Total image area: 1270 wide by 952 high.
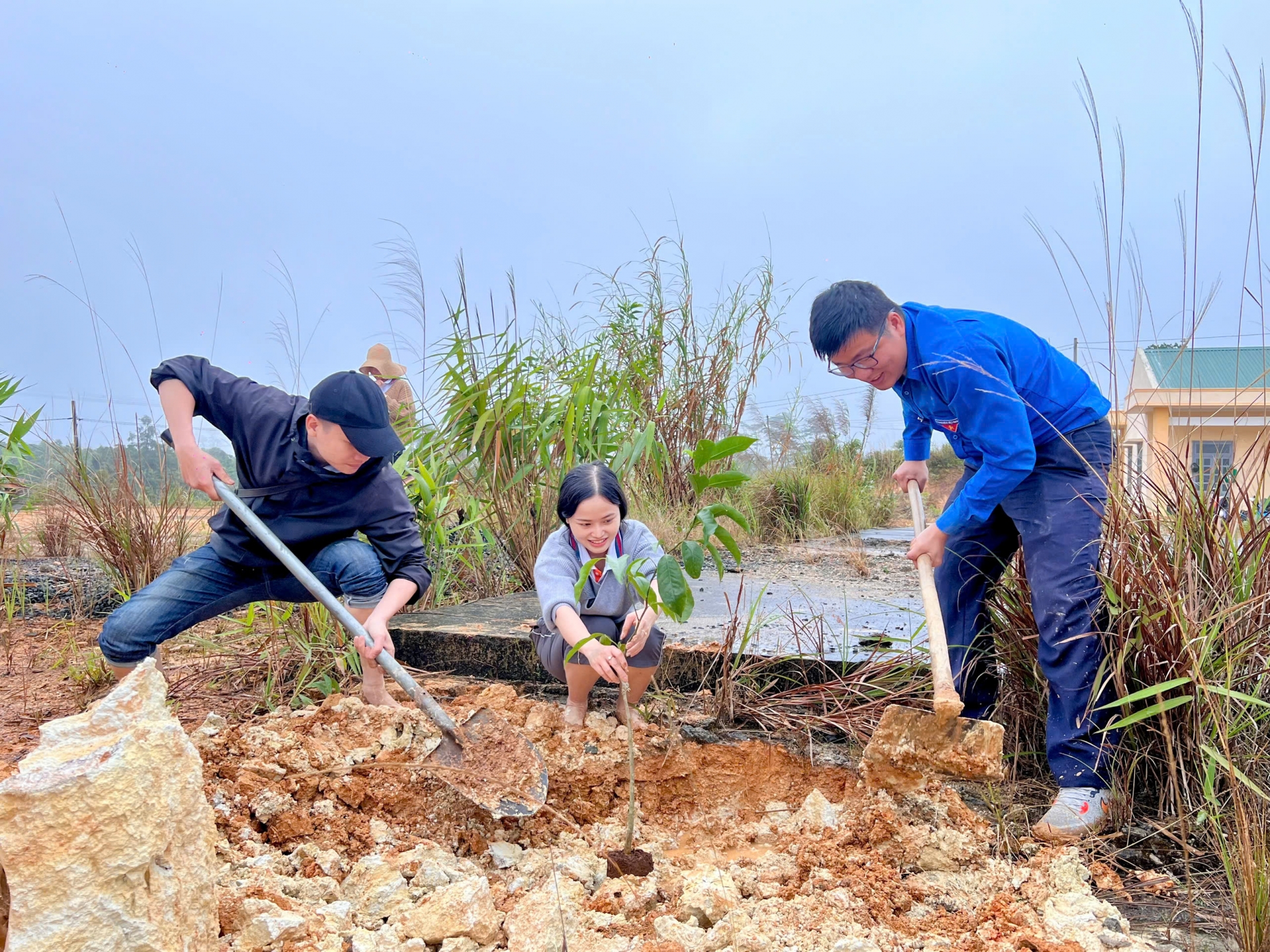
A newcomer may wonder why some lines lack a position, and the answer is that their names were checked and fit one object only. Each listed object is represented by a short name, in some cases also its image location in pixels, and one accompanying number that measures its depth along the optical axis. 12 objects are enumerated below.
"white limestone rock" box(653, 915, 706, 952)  1.41
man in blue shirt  1.88
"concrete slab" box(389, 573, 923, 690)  2.64
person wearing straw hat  4.97
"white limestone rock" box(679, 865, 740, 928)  1.51
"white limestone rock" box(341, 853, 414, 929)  1.54
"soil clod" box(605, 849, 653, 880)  1.73
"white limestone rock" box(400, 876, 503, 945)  1.43
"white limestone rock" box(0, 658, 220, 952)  1.07
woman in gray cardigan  2.27
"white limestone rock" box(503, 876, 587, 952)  1.41
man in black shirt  2.48
